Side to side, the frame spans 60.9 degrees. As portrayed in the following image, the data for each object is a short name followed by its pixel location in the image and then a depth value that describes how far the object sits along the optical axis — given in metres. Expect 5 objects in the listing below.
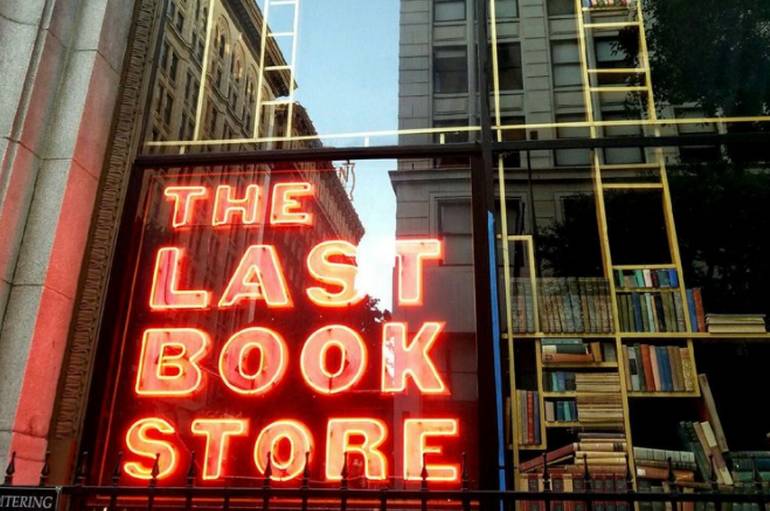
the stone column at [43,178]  6.09
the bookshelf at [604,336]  6.59
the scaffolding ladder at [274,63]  8.10
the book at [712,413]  6.39
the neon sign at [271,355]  6.43
